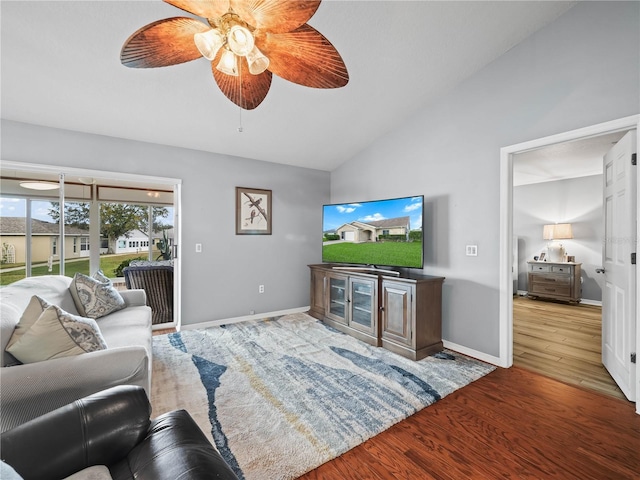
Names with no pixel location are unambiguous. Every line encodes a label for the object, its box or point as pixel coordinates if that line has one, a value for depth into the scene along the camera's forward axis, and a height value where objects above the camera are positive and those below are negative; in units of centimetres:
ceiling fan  118 +90
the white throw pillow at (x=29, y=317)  137 -38
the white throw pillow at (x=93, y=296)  241 -50
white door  204 -20
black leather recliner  84 -67
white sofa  117 -61
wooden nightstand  495 -73
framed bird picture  396 +39
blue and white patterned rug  163 -115
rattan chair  372 -60
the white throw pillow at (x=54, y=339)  135 -49
